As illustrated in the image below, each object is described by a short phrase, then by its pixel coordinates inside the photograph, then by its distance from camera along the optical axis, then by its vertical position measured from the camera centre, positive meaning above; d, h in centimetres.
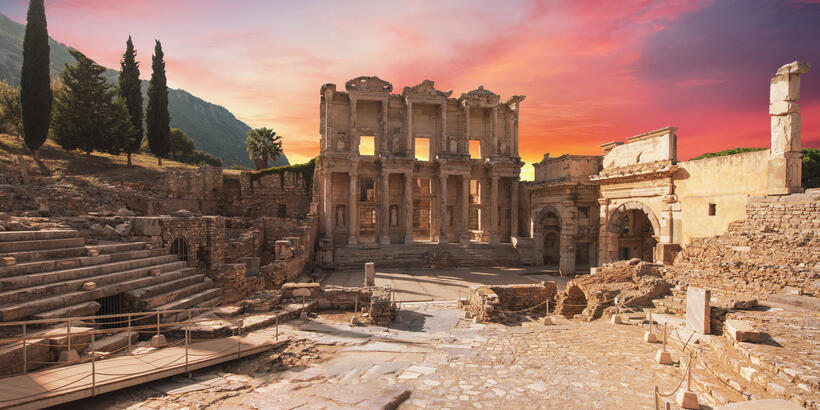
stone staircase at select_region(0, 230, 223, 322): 803 -190
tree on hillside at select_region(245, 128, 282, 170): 3697 +633
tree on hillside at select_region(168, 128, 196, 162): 5319 +924
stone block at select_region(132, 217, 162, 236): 1295 -74
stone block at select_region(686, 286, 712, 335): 891 -253
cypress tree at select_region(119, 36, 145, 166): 3625 +1229
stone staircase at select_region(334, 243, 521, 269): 2561 -349
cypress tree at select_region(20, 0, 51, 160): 2514 +849
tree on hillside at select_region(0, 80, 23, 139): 3016 +801
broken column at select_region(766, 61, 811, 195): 1224 +258
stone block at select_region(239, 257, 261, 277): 1656 -275
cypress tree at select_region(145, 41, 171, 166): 3581 +898
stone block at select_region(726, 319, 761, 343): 748 -258
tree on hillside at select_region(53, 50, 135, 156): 2812 +730
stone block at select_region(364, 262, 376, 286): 1714 -317
